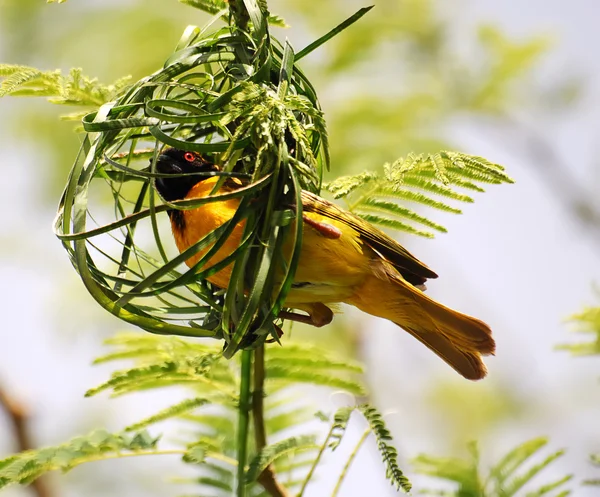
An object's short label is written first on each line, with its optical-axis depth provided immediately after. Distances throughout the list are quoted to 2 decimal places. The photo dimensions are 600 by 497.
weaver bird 4.27
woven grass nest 3.44
